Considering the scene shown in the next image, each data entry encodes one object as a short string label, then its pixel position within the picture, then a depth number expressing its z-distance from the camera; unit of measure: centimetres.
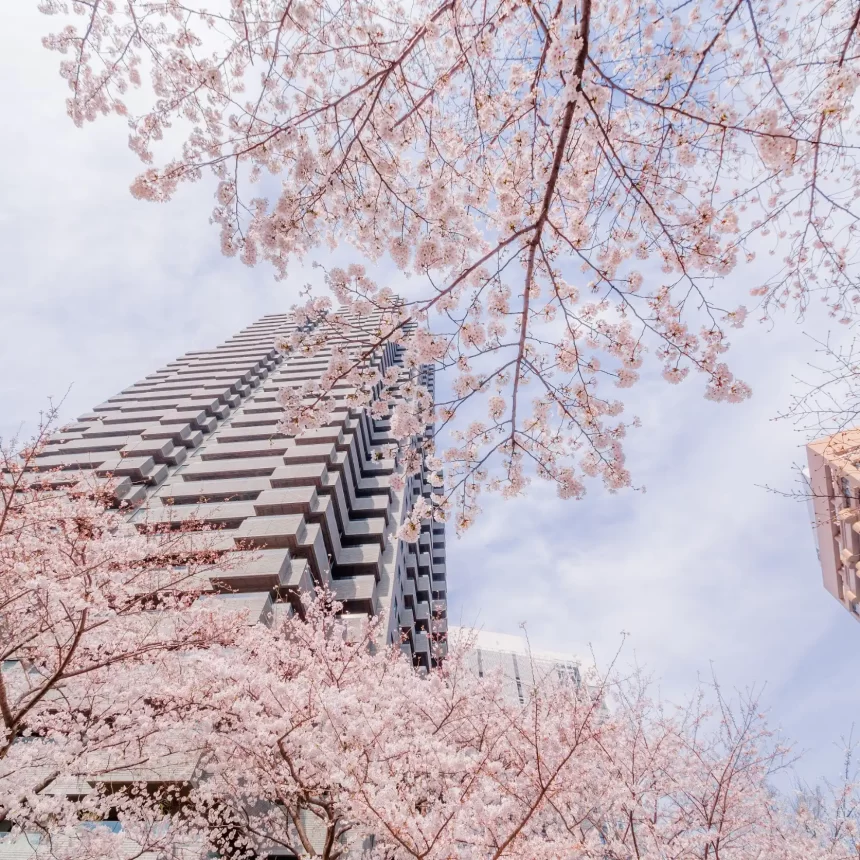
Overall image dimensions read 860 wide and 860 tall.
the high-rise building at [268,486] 2062
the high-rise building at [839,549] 2217
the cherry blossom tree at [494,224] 378
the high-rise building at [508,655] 6012
